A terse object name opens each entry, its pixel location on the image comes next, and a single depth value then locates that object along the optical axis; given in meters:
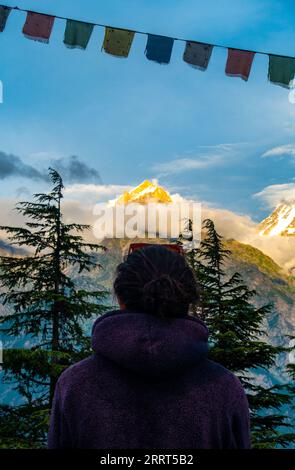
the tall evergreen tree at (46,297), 14.23
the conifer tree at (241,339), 14.32
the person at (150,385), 1.92
